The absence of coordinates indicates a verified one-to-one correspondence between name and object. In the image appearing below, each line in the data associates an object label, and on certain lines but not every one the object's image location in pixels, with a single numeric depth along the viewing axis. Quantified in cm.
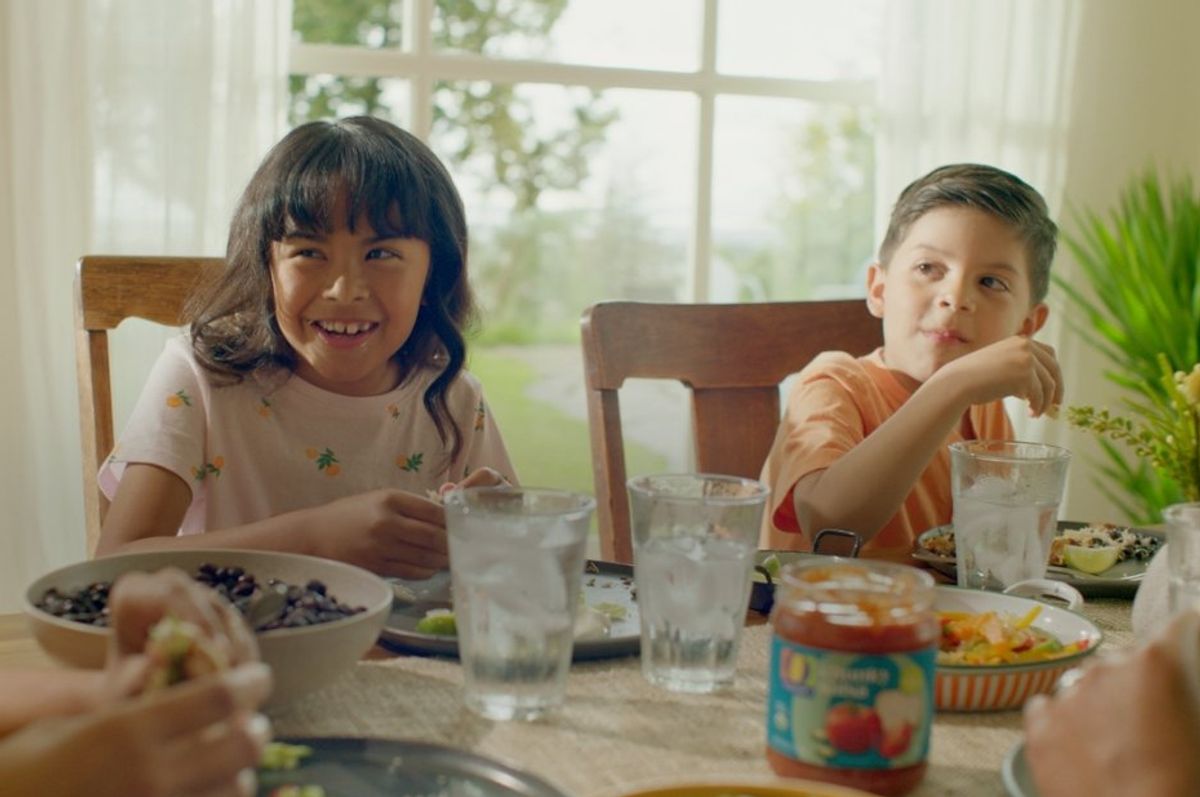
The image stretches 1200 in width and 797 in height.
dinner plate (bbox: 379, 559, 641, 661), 105
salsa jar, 81
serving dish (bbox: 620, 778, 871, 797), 75
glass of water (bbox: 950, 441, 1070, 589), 129
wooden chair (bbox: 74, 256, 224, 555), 162
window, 340
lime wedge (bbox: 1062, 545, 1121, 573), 139
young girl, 160
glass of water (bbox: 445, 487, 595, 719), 92
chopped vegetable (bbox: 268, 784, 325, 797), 74
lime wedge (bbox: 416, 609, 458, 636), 109
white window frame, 328
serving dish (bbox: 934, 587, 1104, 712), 96
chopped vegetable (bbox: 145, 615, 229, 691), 62
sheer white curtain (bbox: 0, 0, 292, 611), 288
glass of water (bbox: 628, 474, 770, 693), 99
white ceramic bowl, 87
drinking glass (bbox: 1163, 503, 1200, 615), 100
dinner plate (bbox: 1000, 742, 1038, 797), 79
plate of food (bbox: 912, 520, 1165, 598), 133
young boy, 159
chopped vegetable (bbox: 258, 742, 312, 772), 80
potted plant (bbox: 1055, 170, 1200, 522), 350
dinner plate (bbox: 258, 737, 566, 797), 78
